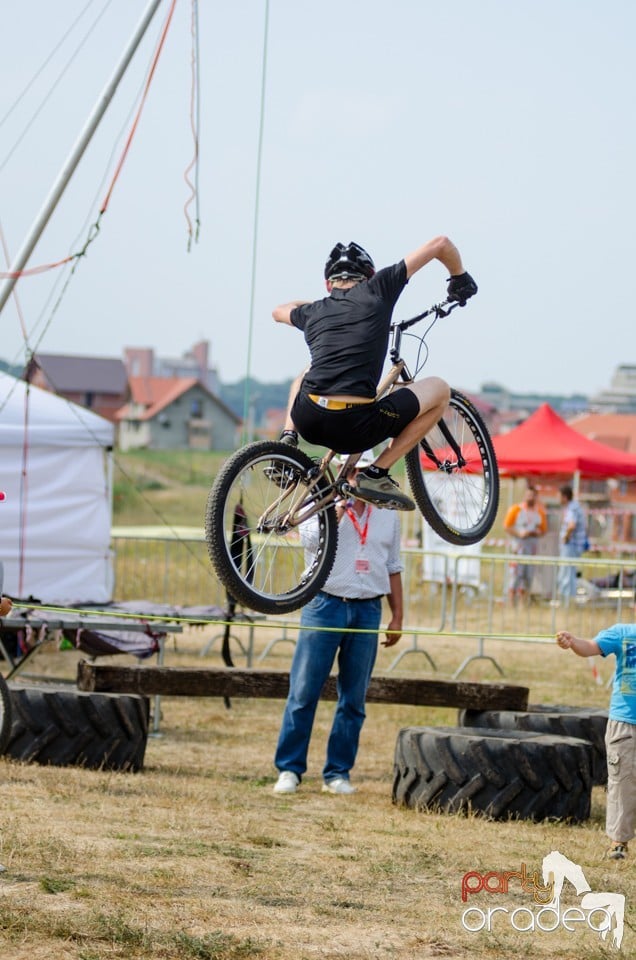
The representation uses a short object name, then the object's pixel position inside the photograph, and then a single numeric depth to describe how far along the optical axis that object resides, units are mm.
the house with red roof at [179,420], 111750
